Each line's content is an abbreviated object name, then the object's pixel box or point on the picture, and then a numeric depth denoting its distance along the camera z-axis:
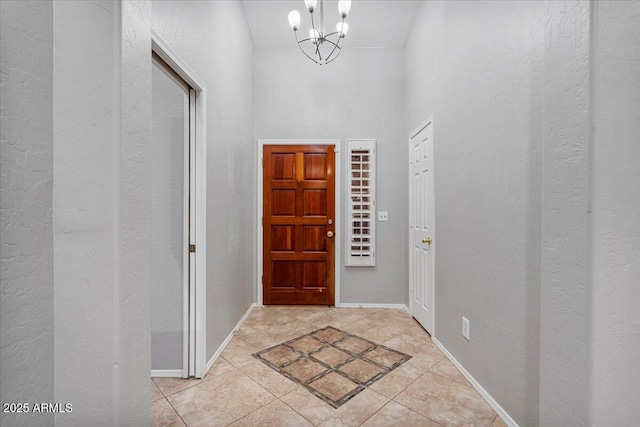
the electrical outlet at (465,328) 1.95
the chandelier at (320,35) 2.29
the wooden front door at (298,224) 3.55
